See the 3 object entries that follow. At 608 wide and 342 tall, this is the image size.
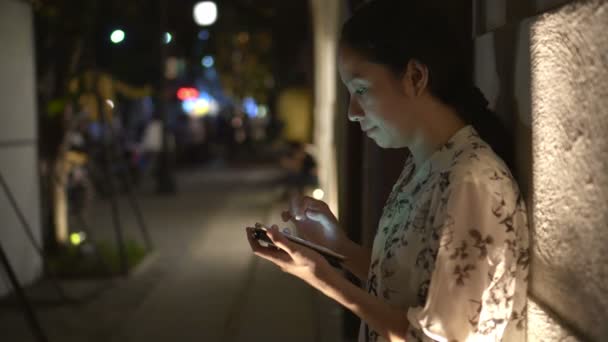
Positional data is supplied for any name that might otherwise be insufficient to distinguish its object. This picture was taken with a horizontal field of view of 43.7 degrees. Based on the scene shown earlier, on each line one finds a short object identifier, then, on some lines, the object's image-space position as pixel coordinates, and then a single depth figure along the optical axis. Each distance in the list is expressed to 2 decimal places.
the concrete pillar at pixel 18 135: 8.20
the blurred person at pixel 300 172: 16.39
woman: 1.65
